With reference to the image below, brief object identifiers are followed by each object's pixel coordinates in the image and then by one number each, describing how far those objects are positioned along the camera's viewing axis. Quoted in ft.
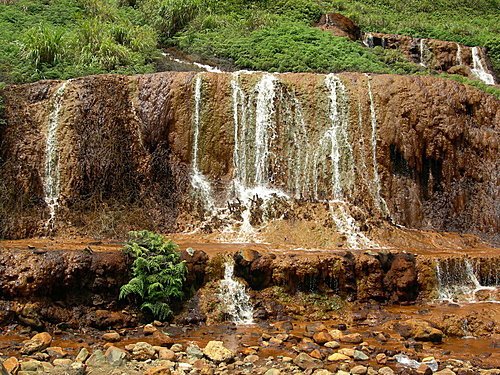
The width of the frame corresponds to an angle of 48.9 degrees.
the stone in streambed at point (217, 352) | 27.40
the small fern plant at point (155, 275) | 33.04
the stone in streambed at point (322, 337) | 30.53
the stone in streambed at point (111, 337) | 29.94
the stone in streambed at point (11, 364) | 23.54
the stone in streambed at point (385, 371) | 26.37
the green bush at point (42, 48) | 59.72
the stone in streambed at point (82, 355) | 26.32
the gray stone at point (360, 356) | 28.27
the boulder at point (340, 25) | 90.53
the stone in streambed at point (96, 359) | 26.00
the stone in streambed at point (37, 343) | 27.04
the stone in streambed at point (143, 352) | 27.22
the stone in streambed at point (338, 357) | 28.08
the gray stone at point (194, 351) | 27.86
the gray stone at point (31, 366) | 24.57
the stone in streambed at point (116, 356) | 26.24
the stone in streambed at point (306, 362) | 26.91
